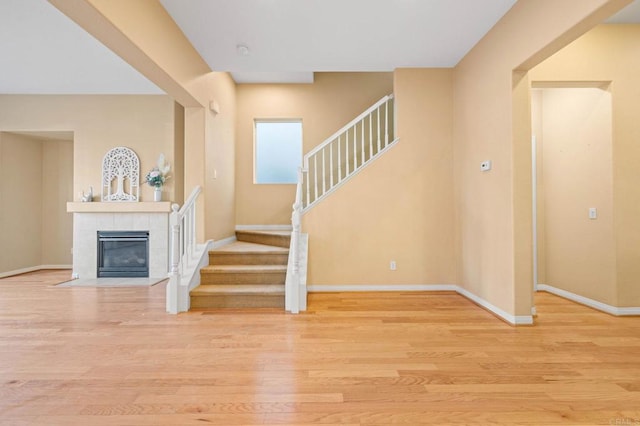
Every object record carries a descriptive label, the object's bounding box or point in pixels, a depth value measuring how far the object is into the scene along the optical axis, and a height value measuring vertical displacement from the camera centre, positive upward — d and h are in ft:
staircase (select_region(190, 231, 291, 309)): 11.91 -2.35
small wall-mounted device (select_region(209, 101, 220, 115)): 14.17 +5.14
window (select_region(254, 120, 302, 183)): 19.31 +4.22
